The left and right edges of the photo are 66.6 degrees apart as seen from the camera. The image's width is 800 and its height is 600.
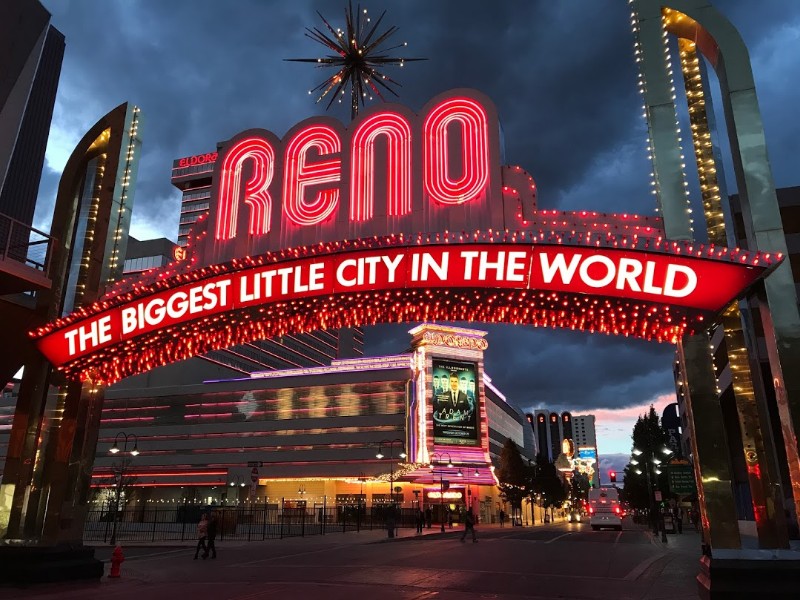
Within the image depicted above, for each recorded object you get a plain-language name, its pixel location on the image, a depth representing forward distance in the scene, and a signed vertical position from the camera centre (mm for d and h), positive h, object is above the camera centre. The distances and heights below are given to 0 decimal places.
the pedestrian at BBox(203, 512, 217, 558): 21922 -1291
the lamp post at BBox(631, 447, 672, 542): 39062 +2814
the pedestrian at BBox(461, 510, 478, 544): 29422 -1160
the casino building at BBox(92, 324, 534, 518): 77938 +8342
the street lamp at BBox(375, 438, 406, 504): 77562 +6367
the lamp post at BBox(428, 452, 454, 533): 74062 +4418
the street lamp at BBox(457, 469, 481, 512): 75100 +2574
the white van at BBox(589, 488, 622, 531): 50747 -1067
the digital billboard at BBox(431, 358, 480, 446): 80688 +11813
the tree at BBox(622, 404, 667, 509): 57366 +4509
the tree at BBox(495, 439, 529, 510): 79188 +2503
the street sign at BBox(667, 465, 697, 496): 22078 +574
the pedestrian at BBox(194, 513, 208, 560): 21927 -1237
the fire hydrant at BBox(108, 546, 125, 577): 15205 -1556
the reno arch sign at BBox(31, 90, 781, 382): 11133 +4539
